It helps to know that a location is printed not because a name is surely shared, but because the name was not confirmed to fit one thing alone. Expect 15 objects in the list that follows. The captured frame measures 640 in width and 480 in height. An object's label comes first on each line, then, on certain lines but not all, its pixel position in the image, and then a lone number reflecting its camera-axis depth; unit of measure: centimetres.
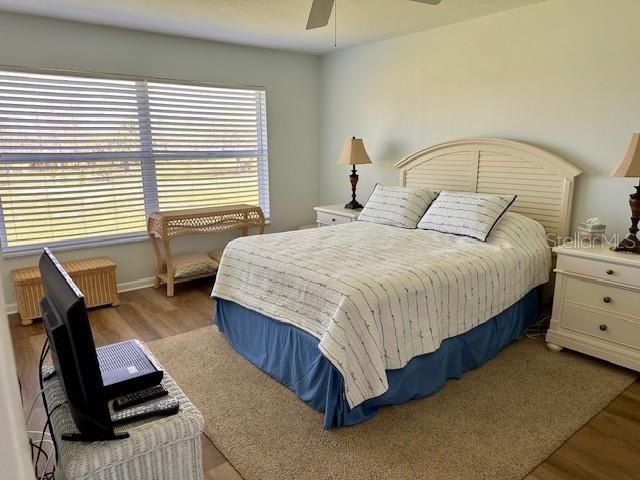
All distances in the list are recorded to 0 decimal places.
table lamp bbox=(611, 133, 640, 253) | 249
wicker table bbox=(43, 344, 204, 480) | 128
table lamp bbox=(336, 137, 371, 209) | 431
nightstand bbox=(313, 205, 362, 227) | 423
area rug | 186
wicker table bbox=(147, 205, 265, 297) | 390
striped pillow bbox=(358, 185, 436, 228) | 352
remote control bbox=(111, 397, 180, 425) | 138
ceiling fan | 220
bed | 208
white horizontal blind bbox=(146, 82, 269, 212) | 417
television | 116
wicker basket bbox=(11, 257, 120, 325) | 333
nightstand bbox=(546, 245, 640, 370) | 250
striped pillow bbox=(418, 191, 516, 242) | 304
